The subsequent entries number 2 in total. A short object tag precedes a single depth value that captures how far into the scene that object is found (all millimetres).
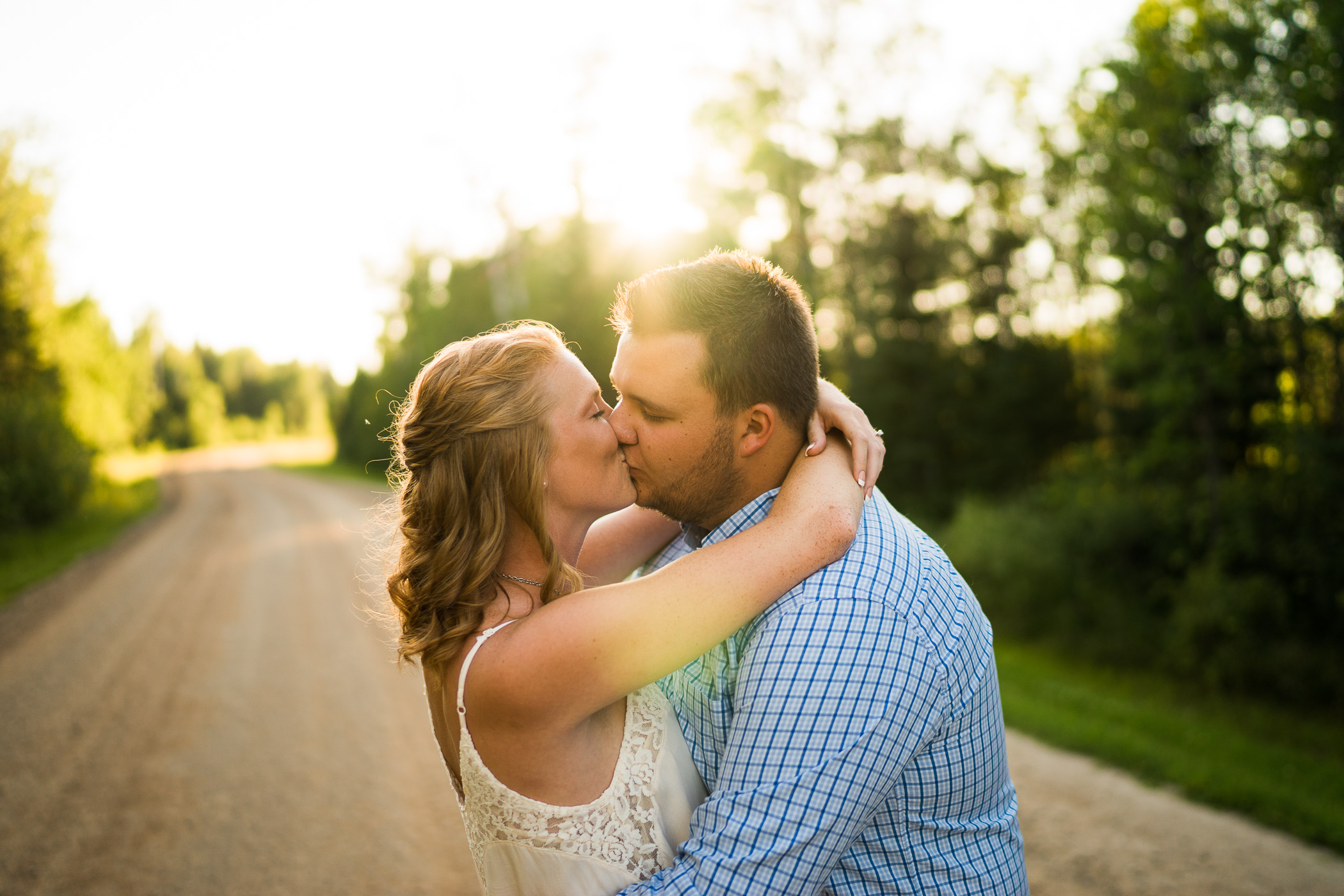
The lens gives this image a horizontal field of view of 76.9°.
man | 1679
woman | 1824
